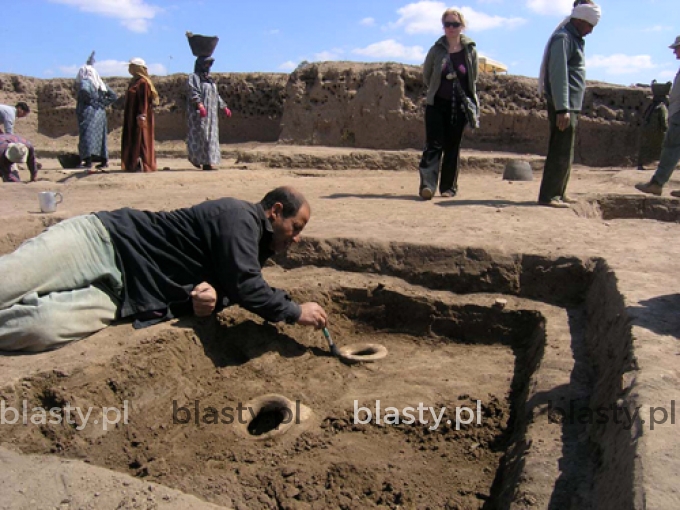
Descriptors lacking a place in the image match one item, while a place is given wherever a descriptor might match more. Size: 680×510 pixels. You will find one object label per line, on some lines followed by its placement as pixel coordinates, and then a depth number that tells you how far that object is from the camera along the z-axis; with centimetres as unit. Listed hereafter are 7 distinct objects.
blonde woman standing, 557
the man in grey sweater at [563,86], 502
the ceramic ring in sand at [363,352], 315
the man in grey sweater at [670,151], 609
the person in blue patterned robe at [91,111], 955
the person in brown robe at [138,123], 877
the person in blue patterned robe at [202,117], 905
